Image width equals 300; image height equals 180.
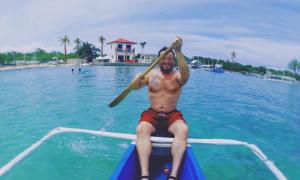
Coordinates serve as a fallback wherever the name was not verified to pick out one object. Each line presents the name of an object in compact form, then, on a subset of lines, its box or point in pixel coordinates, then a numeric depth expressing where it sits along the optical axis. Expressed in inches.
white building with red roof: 1773.2
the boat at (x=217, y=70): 1766.5
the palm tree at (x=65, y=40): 2008.0
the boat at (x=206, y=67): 2048.2
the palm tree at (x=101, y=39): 2079.8
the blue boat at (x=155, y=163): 92.4
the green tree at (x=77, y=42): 2048.7
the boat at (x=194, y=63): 2152.1
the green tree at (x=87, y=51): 1906.1
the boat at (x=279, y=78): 1687.8
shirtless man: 111.6
